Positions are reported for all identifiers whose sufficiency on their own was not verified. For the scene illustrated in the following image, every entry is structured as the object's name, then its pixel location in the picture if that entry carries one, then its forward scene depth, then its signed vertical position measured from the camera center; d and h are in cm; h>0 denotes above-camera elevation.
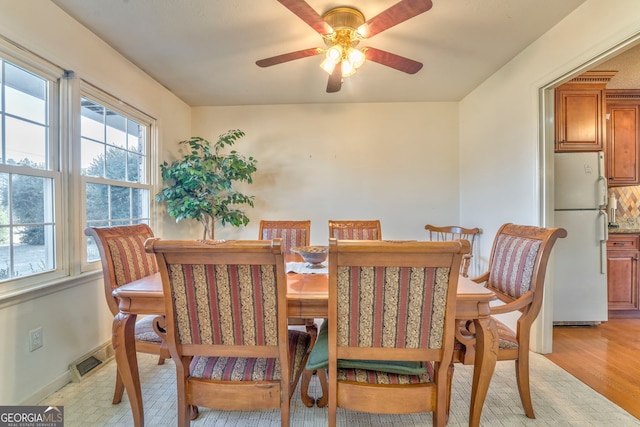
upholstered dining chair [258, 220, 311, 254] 247 -17
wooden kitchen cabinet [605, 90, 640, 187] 282 +75
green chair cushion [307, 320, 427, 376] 109 -62
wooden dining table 117 -45
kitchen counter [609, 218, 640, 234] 273 -18
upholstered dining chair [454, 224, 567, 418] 136 -45
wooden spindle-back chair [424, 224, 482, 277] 293 -24
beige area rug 145 -111
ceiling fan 154 +106
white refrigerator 245 -17
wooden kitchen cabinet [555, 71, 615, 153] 241 +85
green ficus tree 277 +31
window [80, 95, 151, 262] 207 +42
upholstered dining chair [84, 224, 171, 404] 148 -31
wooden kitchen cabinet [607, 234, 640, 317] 273 -61
